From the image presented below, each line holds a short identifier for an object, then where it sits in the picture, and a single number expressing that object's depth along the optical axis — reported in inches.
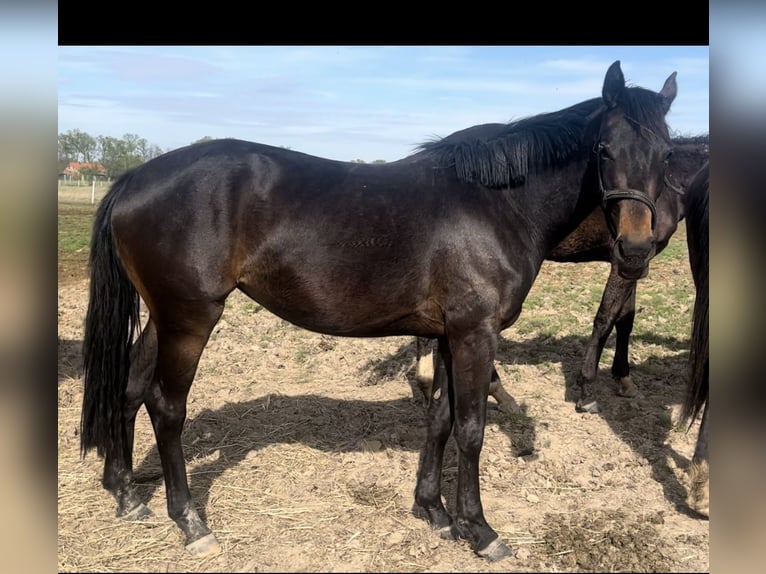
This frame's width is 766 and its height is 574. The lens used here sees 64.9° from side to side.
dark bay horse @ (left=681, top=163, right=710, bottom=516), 146.6
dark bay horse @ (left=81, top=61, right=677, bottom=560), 128.0
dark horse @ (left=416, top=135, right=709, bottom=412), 204.7
